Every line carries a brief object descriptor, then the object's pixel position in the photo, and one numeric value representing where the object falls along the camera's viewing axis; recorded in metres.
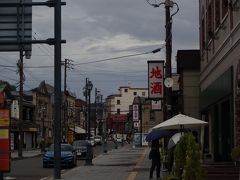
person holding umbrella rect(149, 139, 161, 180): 23.48
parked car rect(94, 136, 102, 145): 111.91
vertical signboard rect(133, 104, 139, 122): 93.19
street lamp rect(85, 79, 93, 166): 35.72
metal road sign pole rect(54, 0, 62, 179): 22.14
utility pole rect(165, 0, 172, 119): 26.70
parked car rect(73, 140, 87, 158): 48.94
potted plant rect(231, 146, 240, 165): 12.87
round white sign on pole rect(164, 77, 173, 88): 25.72
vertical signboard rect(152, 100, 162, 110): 42.09
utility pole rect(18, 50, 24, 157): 53.72
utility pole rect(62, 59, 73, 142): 80.53
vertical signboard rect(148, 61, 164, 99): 31.80
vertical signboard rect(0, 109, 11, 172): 18.97
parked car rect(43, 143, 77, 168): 36.12
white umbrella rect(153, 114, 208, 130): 19.16
